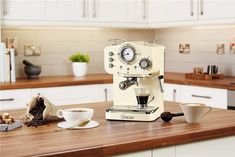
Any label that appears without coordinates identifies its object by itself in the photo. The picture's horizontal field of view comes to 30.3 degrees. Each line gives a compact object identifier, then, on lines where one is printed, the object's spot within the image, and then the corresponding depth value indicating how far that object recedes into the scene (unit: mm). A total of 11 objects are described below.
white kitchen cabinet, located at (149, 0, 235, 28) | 3795
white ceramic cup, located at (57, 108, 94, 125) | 1969
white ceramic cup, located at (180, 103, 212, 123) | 2023
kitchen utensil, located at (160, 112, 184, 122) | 2070
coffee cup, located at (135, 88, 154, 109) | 2170
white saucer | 1938
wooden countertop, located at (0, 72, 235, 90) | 3560
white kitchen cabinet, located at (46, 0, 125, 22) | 4023
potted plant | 4328
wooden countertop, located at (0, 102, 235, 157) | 1577
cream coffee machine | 2121
